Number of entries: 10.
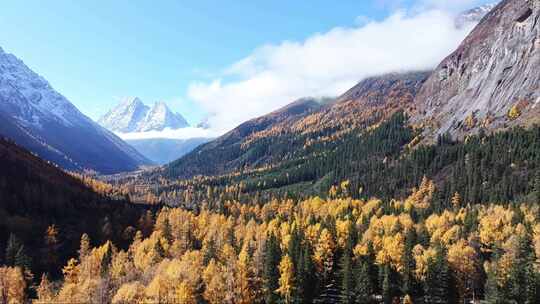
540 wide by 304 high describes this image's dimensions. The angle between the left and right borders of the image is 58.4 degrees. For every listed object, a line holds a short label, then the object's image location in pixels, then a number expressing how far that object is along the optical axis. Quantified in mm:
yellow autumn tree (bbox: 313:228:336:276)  131450
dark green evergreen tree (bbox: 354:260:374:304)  112500
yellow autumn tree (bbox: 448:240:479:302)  120156
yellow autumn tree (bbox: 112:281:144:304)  109938
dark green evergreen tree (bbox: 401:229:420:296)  119000
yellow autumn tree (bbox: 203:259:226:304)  114875
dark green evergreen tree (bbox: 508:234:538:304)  105562
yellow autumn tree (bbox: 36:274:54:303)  119781
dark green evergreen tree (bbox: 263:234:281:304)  116000
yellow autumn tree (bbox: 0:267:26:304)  124356
